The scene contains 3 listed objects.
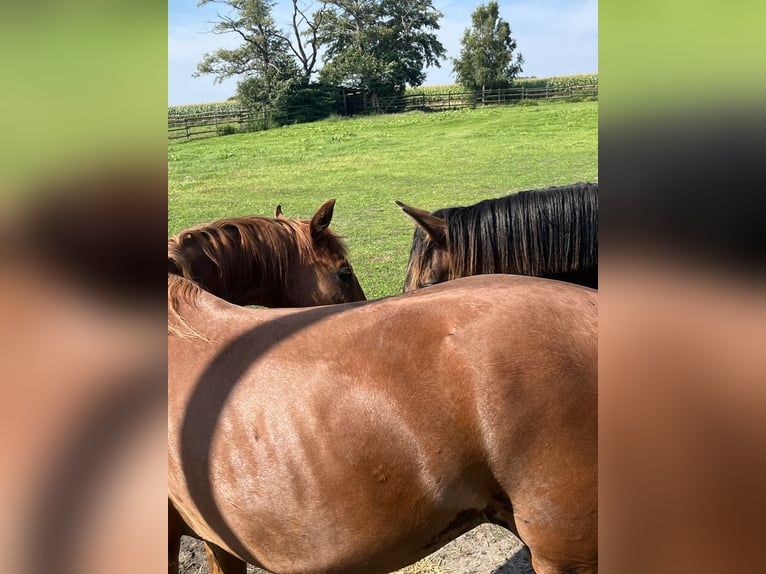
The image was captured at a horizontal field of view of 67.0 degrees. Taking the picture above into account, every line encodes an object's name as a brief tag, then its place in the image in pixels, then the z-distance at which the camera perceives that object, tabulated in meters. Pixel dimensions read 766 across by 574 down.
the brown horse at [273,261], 2.62
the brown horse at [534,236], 2.53
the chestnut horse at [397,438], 1.44
